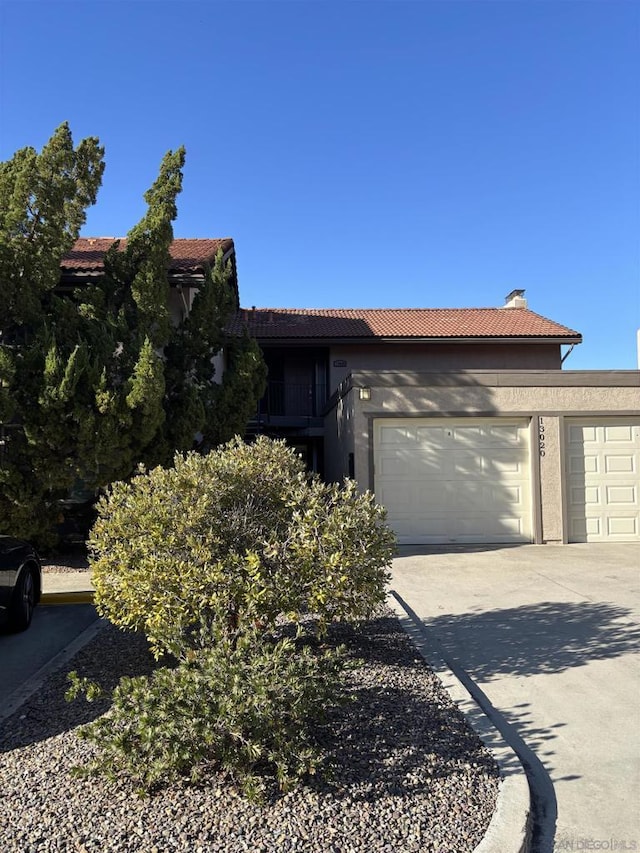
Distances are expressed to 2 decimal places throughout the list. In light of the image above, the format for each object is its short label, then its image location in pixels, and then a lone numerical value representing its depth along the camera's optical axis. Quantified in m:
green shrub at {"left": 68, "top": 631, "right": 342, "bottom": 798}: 2.99
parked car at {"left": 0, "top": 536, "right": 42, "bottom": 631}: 6.28
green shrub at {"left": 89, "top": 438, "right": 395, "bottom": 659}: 3.92
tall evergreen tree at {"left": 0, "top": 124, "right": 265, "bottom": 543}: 8.88
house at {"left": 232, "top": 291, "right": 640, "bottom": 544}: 11.71
